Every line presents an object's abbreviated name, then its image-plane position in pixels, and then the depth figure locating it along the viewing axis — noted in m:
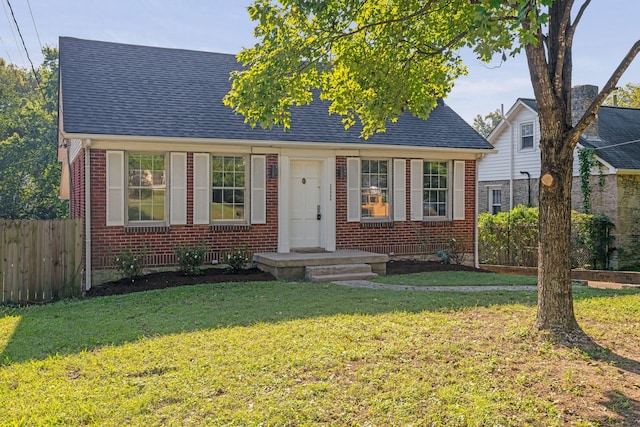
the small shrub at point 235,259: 11.95
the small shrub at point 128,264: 11.12
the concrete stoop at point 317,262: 11.52
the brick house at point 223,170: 11.44
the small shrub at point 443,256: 14.15
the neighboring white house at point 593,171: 17.88
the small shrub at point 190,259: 11.59
